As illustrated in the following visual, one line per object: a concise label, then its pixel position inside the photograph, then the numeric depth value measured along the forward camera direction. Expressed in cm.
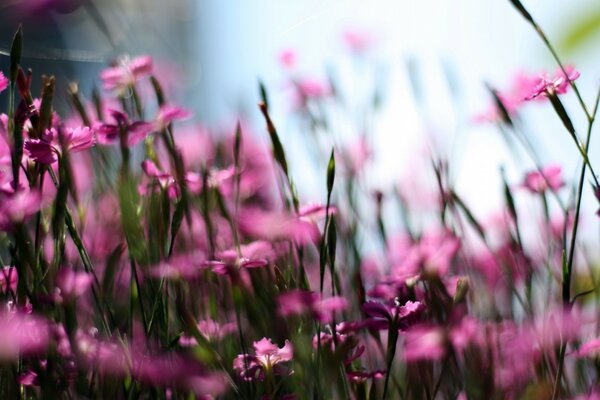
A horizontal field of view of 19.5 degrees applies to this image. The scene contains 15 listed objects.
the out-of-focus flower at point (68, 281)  45
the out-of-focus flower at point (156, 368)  45
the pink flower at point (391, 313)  44
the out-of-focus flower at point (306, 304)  44
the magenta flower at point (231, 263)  46
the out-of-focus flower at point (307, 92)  63
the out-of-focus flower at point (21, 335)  44
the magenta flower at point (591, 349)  45
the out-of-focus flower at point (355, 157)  59
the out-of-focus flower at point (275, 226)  48
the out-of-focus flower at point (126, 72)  54
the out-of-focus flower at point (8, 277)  46
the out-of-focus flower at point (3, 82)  46
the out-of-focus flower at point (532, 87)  46
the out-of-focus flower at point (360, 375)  45
